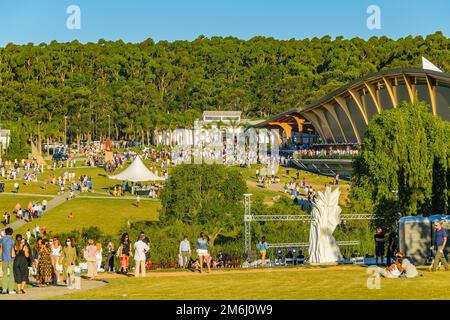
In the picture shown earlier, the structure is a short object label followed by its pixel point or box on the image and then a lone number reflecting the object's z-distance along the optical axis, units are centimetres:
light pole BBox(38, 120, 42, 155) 10544
